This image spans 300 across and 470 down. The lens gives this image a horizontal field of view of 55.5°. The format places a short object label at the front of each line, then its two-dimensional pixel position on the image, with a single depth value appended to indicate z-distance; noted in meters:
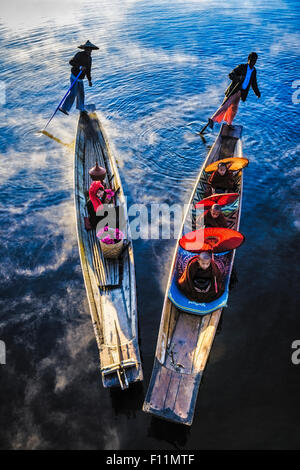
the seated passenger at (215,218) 7.40
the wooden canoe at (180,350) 4.98
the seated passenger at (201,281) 6.10
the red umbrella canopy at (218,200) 8.05
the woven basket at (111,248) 6.81
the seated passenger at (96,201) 7.43
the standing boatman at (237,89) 10.30
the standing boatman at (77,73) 11.11
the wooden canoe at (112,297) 5.31
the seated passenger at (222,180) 8.88
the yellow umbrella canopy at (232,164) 9.20
